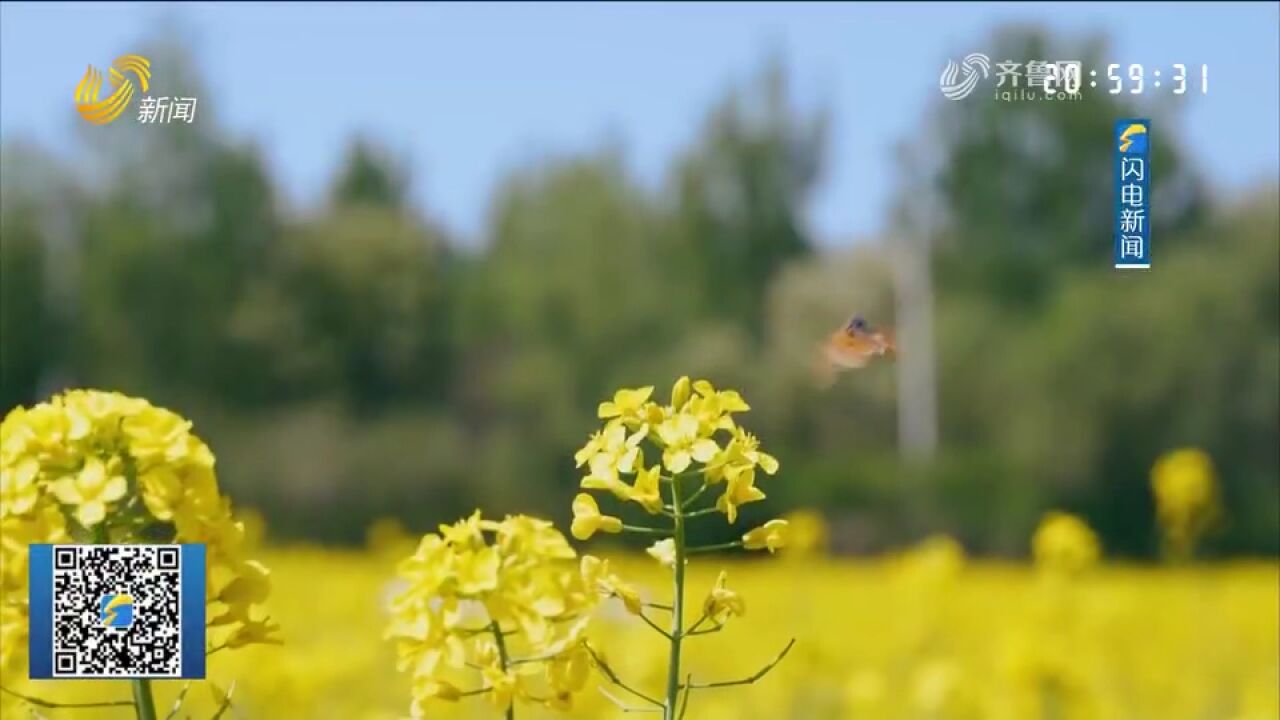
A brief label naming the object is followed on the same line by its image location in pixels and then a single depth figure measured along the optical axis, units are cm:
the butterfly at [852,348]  104
